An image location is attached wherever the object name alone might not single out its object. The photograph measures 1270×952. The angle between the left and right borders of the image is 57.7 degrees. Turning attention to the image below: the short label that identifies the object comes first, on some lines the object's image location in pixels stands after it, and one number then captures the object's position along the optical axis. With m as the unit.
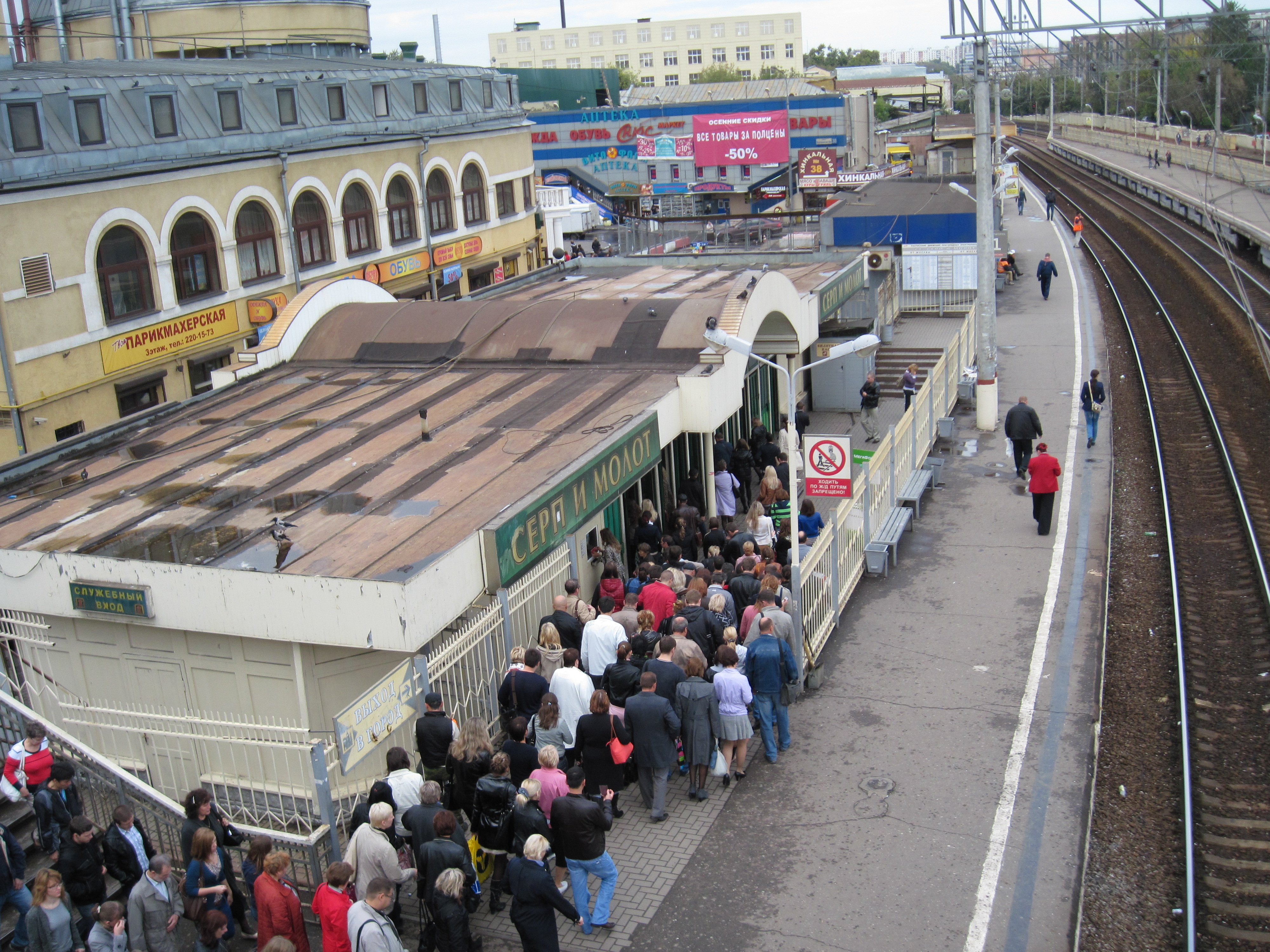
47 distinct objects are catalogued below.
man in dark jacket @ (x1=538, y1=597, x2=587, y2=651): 10.86
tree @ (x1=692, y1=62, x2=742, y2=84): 113.88
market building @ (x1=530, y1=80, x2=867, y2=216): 53.09
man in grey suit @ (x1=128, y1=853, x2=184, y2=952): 7.34
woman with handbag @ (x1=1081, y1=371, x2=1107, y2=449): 20.03
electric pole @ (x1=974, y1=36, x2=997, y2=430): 21.22
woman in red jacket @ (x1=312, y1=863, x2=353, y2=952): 7.26
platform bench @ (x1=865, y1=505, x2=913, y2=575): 15.14
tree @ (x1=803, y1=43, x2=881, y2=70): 174.12
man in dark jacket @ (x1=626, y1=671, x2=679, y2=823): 9.39
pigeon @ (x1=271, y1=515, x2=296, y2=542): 10.66
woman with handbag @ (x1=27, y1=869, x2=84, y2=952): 7.13
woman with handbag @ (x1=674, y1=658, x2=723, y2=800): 9.77
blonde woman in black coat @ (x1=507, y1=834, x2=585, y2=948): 7.45
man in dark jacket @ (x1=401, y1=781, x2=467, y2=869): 7.90
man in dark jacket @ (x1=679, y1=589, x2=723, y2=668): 10.95
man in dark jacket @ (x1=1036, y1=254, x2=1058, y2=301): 34.06
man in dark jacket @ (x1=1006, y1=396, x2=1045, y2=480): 18.48
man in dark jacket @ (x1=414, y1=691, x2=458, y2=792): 8.91
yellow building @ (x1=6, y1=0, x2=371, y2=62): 32.06
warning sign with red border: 13.93
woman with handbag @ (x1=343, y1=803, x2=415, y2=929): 7.68
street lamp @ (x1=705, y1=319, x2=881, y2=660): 11.80
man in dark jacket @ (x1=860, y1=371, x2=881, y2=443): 21.38
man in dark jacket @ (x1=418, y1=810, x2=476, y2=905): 7.63
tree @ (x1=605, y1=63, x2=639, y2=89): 119.50
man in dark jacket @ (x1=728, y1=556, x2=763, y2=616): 11.99
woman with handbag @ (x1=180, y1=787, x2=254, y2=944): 7.88
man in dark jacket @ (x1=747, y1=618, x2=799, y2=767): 10.30
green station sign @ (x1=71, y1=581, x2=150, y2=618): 10.30
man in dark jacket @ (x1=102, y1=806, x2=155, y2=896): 7.83
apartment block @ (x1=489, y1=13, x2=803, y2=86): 118.81
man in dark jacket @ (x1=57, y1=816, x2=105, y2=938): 7.65
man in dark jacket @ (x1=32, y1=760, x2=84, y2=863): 8.04
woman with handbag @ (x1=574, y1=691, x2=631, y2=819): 9.09
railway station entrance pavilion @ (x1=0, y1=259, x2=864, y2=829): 10.05
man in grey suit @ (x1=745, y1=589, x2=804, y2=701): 10.81
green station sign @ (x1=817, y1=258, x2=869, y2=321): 21.91
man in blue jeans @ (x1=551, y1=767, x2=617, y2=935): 8.05
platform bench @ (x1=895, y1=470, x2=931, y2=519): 16.94
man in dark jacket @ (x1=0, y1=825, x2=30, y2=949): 7.59
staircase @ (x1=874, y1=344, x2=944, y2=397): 25.61
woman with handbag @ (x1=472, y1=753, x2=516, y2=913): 8.27
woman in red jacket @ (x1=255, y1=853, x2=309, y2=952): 7.47
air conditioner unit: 26.36
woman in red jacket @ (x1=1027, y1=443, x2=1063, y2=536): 15.90
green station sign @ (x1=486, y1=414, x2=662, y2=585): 10.80
